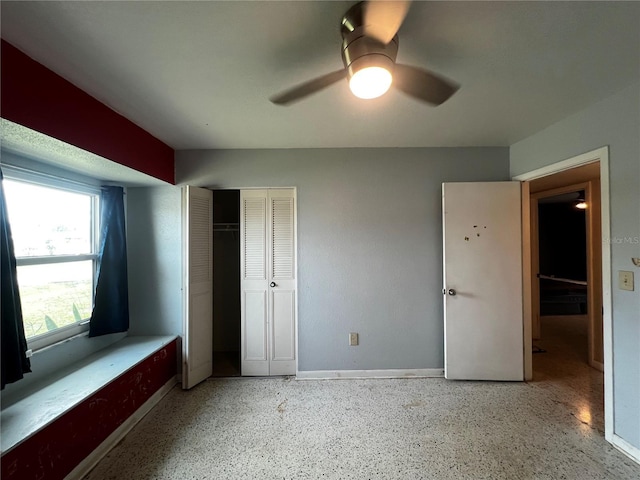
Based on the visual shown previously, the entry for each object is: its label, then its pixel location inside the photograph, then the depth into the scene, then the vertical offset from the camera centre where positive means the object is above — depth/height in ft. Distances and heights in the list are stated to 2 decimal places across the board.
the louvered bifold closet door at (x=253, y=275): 8.71 -1.20
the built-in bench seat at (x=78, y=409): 4.18 -3.35
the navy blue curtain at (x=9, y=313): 4.88 -1.37
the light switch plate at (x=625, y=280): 5.32 -0.96
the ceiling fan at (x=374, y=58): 3.04 +2.62
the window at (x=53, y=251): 5.79 -0.20
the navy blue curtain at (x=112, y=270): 7.50 -0.85
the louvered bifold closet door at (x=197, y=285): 7.87 -1.43
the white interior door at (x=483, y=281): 8.02 -1.40
